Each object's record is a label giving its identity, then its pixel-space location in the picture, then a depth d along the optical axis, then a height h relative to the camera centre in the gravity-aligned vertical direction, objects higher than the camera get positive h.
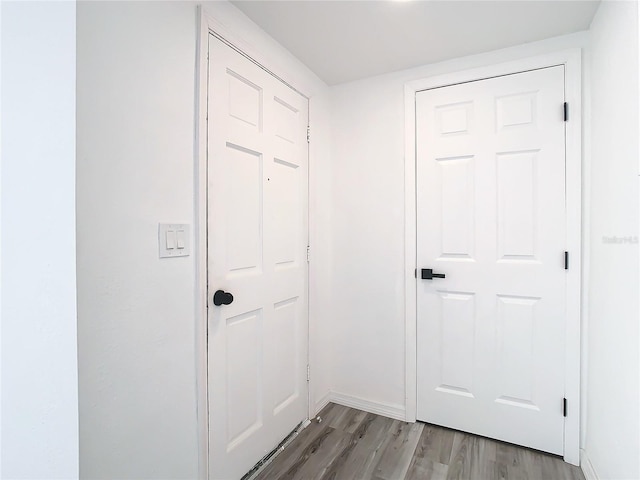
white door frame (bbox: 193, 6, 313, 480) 1.37 +0.02
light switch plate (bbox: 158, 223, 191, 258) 1.23 +0.00
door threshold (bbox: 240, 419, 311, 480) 1.68 -1.18
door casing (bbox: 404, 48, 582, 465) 1.77 +0.06
